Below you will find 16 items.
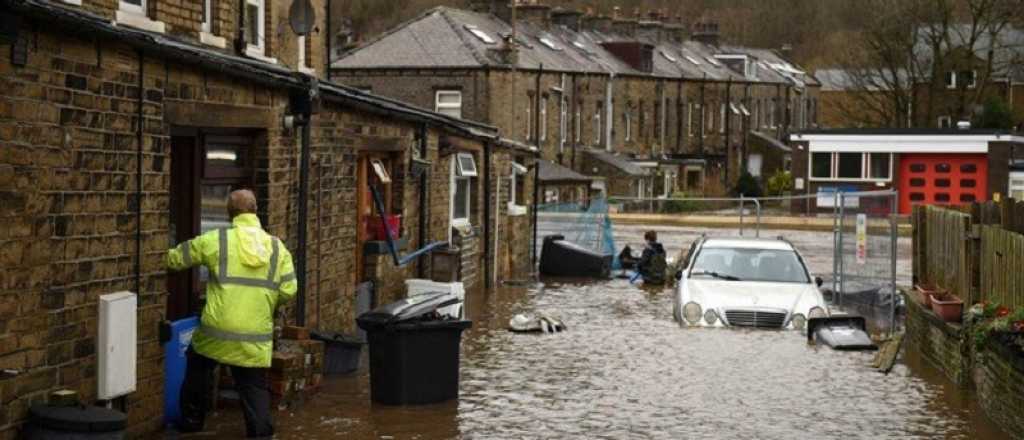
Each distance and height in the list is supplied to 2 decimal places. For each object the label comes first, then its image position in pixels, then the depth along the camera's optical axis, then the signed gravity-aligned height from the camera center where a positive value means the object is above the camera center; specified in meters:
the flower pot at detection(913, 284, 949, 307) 17.35 -1.15
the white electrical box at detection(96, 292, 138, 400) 10.75 -1.16
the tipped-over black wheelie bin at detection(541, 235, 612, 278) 31.73 -1.55
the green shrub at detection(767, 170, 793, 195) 70.39 +0.09
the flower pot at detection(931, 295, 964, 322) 16.38 -1.22
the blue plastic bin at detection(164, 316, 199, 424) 12.38 -1.47
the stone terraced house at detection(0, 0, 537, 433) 9.96 +0.05
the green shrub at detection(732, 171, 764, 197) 75.25 -0.09
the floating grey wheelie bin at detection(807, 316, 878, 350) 18.86 -1.74
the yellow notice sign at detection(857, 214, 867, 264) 21.88 -0.70
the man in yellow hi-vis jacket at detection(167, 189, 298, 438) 11.62 -0.92
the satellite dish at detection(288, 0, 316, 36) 18.78 +1.87
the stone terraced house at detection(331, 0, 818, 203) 57.22 +3.80
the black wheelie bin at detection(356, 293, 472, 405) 13.64 -1.46
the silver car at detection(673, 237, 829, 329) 20.08 -1.32
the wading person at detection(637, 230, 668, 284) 30.05 -1.46
